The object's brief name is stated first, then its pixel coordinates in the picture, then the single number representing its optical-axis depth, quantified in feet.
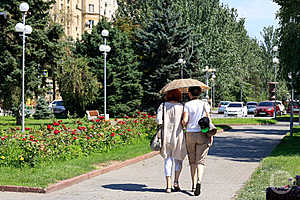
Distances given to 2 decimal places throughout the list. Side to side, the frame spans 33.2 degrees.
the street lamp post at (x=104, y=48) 95.48
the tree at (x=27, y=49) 99.91
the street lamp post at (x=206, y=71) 170.44
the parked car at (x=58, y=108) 160.35
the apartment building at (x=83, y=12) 273.13
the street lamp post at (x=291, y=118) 67.52
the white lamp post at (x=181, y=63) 135.44
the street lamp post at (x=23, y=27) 67.92
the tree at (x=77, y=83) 118.52
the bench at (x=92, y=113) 97.41
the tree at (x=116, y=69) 138.72
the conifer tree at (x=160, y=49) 146.00
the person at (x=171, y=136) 29.07
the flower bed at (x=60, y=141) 36.24
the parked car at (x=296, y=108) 187.90
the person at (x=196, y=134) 28.60
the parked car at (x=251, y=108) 207.93
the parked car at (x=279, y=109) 190.70
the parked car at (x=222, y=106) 201.87
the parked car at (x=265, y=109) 168.55
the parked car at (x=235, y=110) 170.19
